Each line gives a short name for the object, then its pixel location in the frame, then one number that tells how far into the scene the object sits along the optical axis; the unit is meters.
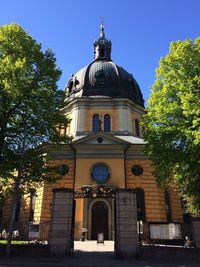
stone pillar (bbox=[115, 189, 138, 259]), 9.69
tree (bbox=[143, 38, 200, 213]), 11.64
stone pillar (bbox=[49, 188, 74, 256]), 9.76
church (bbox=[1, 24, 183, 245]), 18.36
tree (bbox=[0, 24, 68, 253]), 11.68
